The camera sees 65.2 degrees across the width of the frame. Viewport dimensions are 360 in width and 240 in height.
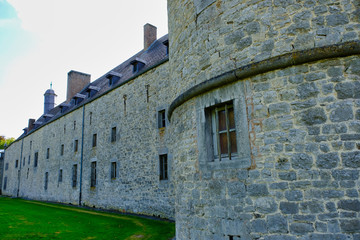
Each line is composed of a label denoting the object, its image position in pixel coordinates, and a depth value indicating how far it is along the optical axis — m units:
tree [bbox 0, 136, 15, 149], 51.66
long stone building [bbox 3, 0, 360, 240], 3.85
